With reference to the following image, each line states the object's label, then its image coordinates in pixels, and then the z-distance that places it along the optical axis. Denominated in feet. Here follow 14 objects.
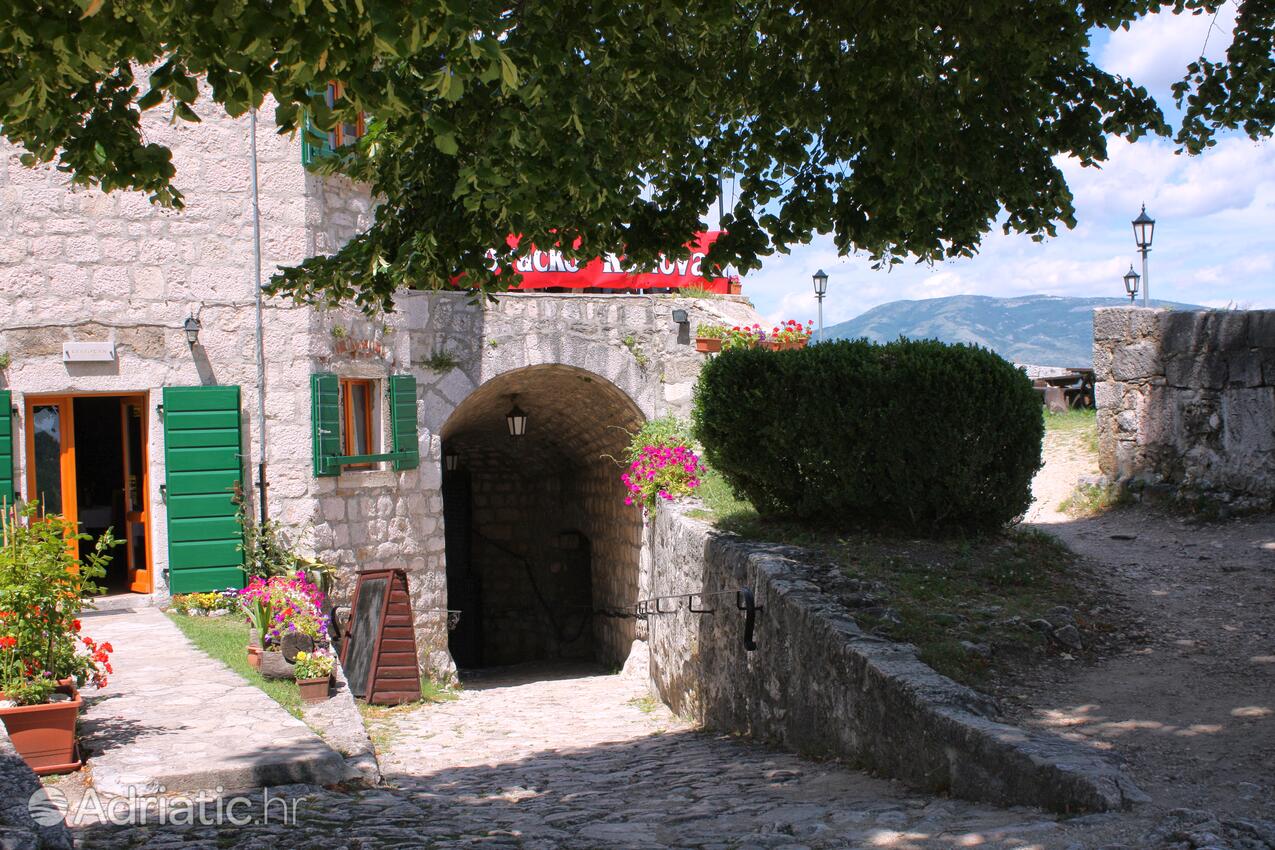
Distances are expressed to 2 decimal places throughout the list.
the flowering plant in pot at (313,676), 25.98
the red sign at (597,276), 43.80
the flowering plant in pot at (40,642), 18.15
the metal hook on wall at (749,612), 24.53
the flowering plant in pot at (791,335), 39.11
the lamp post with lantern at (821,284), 70.85
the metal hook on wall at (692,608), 28.73
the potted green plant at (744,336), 39.99
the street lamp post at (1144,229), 61.16
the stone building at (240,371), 32.42
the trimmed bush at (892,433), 26.81
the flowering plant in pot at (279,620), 26.81
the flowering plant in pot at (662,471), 37.99
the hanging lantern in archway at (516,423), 44.57
